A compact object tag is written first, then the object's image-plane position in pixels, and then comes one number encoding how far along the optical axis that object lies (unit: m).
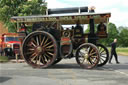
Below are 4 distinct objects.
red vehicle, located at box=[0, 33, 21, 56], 14.23
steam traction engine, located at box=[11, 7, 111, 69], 9.59
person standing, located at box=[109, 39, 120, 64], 13.30
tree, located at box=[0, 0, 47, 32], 20.42
